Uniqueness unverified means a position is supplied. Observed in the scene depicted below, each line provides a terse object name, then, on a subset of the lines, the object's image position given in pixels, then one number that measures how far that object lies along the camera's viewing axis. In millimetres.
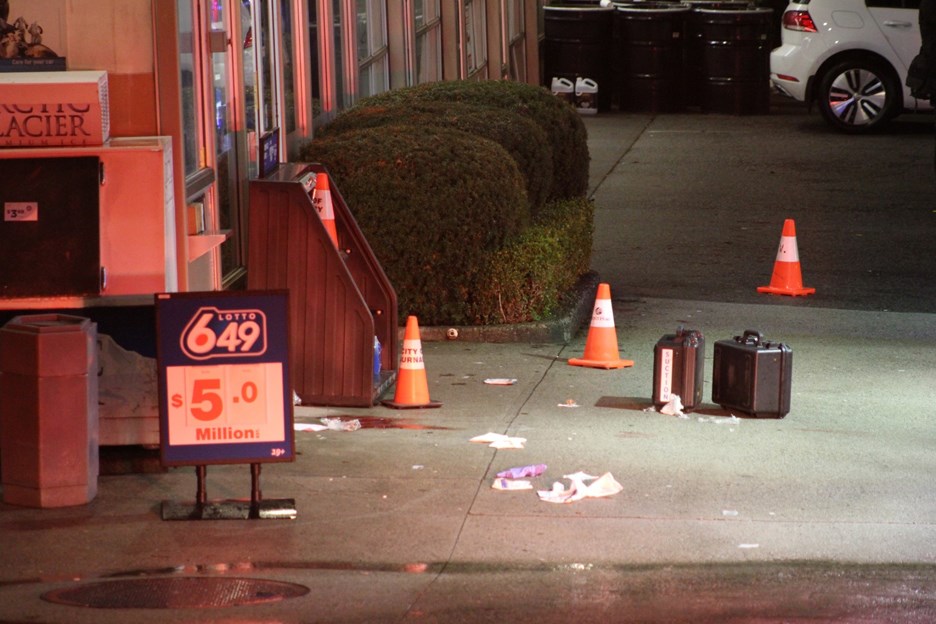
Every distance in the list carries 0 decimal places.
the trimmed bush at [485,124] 22648
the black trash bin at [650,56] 50312
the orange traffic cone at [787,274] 24437
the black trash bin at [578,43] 51000
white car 42875
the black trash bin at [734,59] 49187
